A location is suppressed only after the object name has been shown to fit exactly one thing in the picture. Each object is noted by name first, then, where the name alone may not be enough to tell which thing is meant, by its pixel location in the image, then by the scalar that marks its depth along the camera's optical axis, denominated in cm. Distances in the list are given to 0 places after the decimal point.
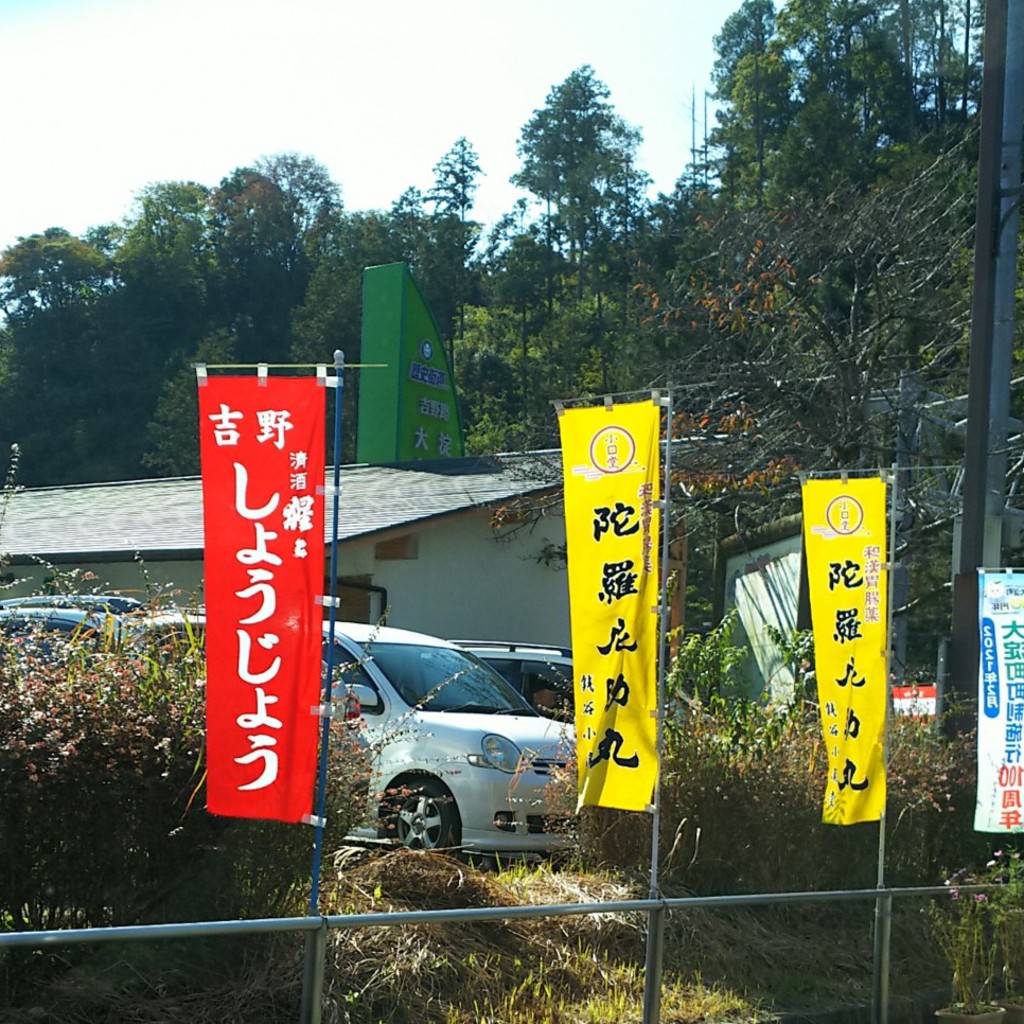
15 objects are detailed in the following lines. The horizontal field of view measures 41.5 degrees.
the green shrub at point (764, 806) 793
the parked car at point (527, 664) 1302
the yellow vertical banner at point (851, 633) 779
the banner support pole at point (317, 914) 486
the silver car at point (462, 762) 884
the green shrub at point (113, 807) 529
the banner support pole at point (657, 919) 609
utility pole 990
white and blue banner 833
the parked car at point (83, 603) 646
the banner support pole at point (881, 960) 726
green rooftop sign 2500
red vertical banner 487
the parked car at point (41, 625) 584
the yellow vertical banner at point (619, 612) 636
